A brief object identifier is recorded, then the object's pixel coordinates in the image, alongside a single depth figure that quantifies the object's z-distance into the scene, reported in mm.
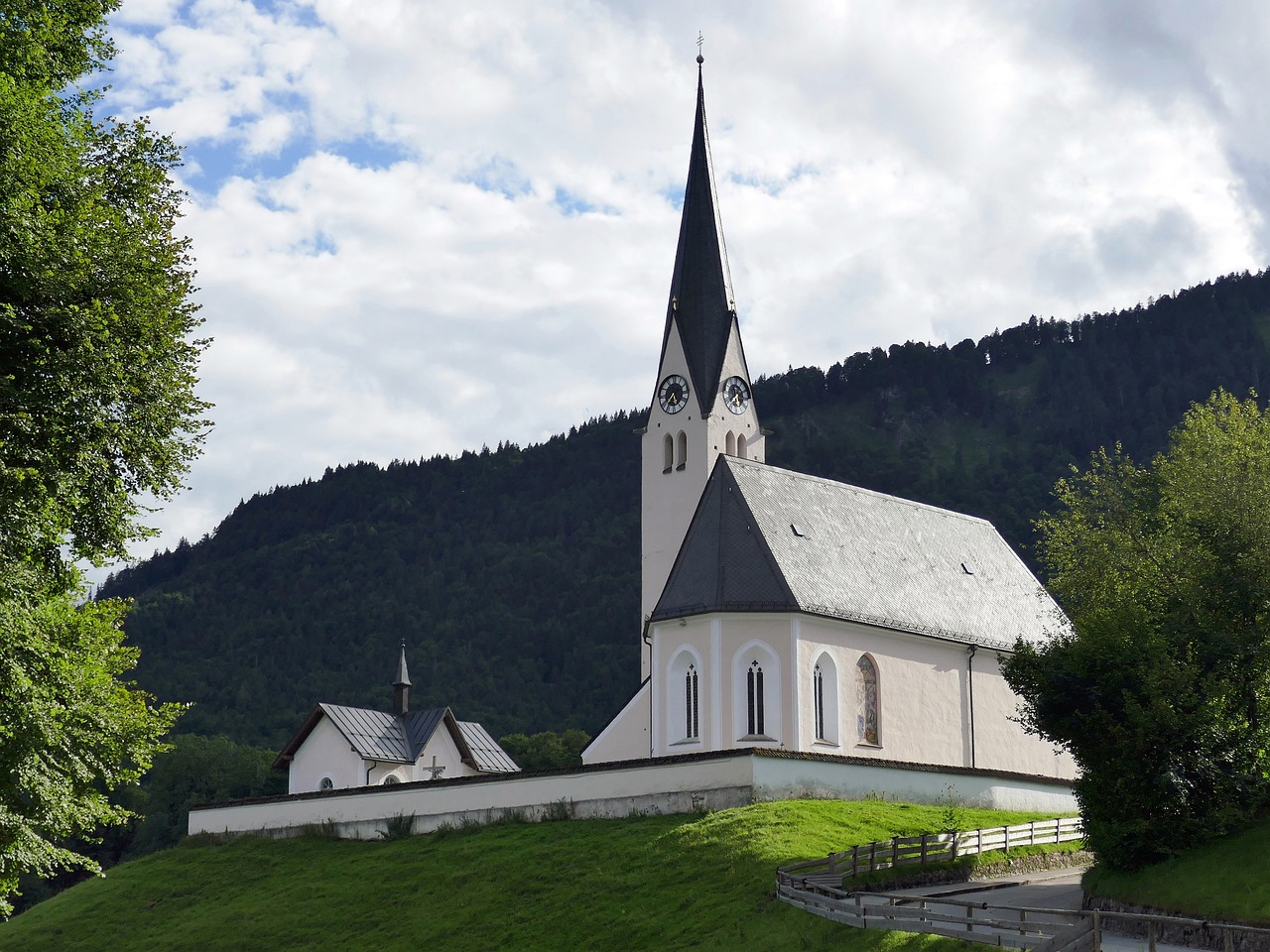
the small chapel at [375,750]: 59188
